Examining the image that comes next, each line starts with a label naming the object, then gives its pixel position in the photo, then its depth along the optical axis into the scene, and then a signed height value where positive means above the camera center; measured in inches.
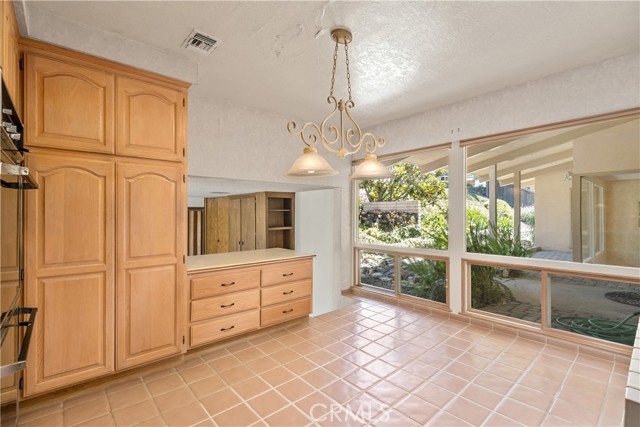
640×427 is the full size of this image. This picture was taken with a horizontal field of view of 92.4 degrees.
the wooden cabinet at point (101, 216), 80.8 -0.2
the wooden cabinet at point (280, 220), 212.4 -3.7
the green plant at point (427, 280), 159.8 -35.0
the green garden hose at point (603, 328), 110.1 -43.0
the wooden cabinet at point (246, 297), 113.3 -34.3
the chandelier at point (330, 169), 80.8 +14.5
